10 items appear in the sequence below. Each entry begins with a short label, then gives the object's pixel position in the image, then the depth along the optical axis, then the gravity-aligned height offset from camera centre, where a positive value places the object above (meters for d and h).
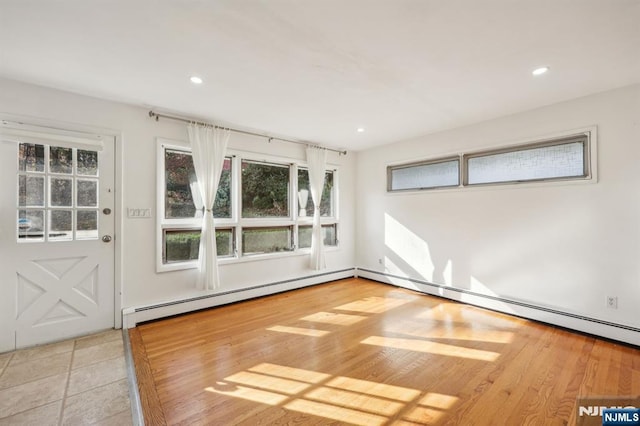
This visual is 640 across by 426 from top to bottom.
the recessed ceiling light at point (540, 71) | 2.39 +1.29
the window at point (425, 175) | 4.14 +0.65
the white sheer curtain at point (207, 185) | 3.55 +0.40
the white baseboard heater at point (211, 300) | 3.14 -1.17
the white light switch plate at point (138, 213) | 3.17 +0.03
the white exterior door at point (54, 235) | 2.57 -0.20
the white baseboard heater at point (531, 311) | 2.70 -1.19
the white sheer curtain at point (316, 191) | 4.76 +0.42
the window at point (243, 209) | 3.53 +0.09
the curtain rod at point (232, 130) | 3.29 +1.25
